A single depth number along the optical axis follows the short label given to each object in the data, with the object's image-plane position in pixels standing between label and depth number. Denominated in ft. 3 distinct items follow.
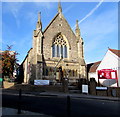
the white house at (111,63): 69.96
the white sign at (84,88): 52.10
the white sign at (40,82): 62.33
